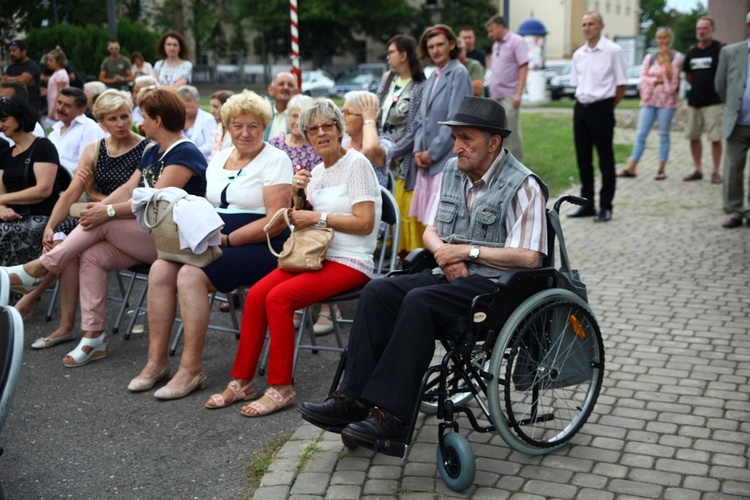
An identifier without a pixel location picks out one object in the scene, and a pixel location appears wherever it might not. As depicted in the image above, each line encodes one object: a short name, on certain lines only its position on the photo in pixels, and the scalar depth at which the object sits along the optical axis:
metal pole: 10.17
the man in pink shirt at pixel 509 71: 11.20
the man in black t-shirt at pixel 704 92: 12.14
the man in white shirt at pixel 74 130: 8.02
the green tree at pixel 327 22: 58.47
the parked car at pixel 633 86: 37.94
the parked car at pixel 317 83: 45.12
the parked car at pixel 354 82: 45.16
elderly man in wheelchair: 3.98
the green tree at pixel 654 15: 94.12
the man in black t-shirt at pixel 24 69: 13.45
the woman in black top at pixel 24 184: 6.73
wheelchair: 3.96
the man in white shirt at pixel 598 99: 10.03
